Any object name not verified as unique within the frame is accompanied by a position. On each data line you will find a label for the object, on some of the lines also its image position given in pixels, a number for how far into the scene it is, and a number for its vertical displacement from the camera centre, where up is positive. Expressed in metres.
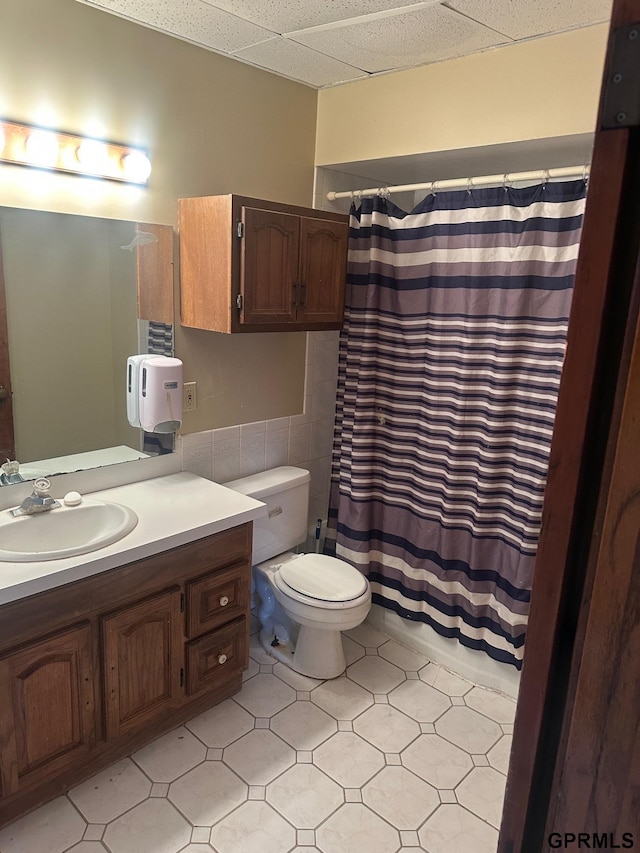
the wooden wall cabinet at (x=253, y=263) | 2.17 +0.11
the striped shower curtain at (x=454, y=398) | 2.19 -0.38
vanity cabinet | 1.70 -1.17
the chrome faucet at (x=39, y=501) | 1.94 -0.71
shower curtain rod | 2.01 +0.46
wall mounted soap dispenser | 2.24 -0.38
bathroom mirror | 1.98 -0.14
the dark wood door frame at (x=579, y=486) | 0.57 -0.18
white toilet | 2.40 -1.17
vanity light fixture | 1.83 +0.41
